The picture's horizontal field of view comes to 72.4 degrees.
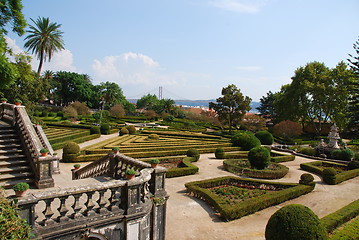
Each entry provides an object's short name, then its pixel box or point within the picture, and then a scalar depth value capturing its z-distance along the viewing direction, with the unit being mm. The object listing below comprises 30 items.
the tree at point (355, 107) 27988
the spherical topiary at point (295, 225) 7414
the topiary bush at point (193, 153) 21891
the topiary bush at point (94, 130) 33562
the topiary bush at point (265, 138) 35750
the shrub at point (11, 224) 3971
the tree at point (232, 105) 44375
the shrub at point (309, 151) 27953
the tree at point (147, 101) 96638
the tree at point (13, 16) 14766
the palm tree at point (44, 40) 41969
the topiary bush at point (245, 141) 28688
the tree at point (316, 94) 41625
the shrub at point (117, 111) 67500
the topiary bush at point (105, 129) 36438
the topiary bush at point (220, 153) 23734
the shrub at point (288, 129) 41469
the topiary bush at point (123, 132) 35209
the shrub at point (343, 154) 25533
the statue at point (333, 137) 28297
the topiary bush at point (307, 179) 15344
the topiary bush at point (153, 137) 32250
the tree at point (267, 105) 75881
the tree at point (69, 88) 70938
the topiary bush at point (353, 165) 20781
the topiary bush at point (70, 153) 19719
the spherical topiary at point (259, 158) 18688
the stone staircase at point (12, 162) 8305
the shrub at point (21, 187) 5008
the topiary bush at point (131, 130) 36125
